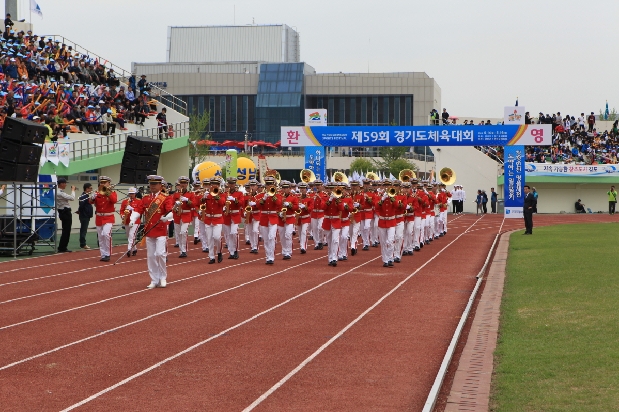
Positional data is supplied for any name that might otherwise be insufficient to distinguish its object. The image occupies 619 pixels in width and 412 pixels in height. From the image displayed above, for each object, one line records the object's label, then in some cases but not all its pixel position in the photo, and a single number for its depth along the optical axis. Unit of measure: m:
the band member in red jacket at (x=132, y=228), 18.27
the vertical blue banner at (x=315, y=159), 44.62
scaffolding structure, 22.20
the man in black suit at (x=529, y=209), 31.38
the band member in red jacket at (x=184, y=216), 21.64
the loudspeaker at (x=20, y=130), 21.86
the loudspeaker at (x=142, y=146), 28.02
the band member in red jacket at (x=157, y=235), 16.08
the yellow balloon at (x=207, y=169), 40.56
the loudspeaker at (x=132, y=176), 27.91
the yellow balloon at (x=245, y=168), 46.09
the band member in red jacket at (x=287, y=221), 22.03
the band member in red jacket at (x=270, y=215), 20.92
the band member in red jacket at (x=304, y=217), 24.42
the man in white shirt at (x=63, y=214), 23.84
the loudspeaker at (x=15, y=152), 21.70
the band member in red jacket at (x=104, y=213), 21.48
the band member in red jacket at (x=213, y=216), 20.67
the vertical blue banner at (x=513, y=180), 43.38
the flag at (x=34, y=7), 44.22
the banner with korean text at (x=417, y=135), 42.78
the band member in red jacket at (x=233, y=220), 22.09
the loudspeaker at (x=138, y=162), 27.98
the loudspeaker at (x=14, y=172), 21.66
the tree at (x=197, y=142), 64.44
